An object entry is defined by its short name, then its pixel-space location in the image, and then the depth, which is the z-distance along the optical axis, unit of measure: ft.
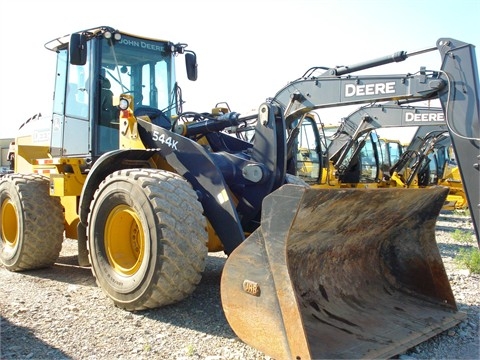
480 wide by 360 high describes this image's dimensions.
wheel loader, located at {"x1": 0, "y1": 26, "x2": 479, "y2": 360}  10.88
